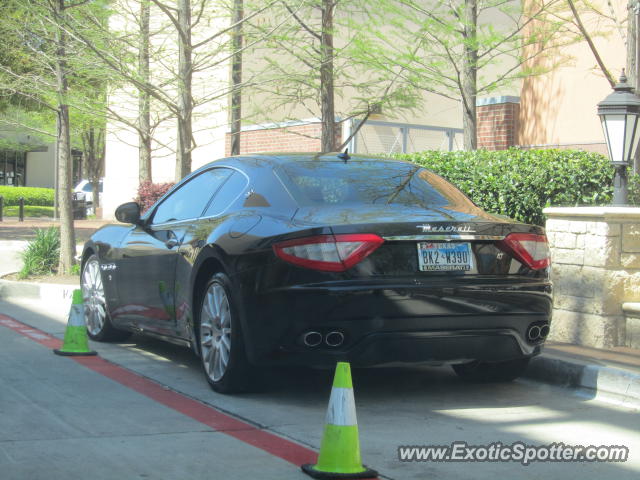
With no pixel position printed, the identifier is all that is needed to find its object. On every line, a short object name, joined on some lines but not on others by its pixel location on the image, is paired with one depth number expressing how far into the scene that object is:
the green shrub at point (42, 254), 14.46
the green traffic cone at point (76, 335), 7.99
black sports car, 5.73
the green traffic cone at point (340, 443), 4.45
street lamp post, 8.15
